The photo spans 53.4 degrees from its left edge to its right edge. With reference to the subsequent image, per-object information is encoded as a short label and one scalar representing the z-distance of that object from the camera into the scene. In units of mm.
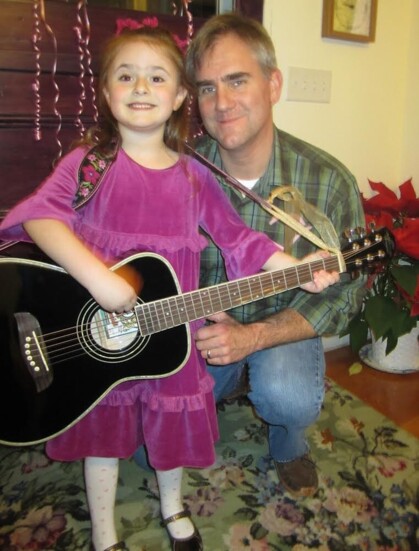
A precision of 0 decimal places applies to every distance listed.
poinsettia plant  1635
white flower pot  1834
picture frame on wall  1563
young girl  830
